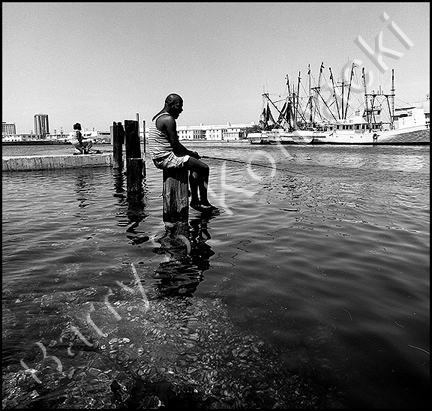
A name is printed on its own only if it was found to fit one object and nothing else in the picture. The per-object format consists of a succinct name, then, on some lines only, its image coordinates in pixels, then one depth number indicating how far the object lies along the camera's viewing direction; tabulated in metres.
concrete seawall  18.86
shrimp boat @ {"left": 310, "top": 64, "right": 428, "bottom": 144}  64.38
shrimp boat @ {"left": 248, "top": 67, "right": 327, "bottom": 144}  77.06
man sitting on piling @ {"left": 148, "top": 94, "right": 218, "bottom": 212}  6.37
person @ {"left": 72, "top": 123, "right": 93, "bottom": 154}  21.79
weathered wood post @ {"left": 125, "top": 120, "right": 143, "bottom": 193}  10.87
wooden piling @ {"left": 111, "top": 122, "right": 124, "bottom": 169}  19.38
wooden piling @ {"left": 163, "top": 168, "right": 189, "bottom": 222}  6.48
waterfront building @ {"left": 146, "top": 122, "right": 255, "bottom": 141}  166.88
